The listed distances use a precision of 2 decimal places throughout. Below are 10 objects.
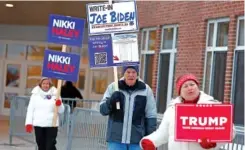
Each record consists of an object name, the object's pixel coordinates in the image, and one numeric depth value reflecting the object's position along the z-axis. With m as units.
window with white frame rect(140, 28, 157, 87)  16.31
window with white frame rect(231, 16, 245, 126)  12.05
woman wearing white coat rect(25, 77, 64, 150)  10.73
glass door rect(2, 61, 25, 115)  26.75
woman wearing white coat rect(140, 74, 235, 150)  5.48
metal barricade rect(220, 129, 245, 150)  7.38
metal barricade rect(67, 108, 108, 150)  11.05
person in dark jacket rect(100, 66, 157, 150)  7.52
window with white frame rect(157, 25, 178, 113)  15.12
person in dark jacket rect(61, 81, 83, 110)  19.19
